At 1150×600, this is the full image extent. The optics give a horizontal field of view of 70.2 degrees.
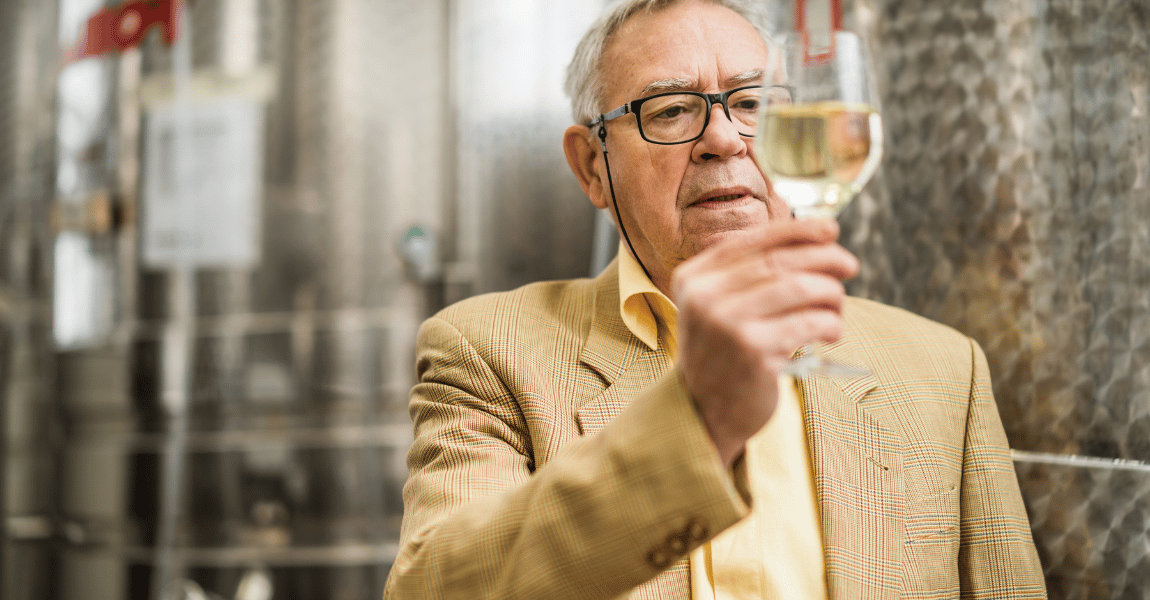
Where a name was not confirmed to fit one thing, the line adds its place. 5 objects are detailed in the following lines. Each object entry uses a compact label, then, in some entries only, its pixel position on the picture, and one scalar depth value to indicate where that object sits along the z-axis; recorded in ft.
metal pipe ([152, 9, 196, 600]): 7.64
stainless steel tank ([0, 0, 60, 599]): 8.75
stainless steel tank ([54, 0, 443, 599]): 7.23
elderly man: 2.68
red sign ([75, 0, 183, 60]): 7.75
